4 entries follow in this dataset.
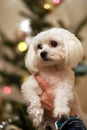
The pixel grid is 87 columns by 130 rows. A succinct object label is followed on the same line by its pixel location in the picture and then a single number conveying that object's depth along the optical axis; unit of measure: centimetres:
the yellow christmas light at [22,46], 210
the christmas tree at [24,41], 207
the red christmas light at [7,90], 259
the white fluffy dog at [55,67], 126
